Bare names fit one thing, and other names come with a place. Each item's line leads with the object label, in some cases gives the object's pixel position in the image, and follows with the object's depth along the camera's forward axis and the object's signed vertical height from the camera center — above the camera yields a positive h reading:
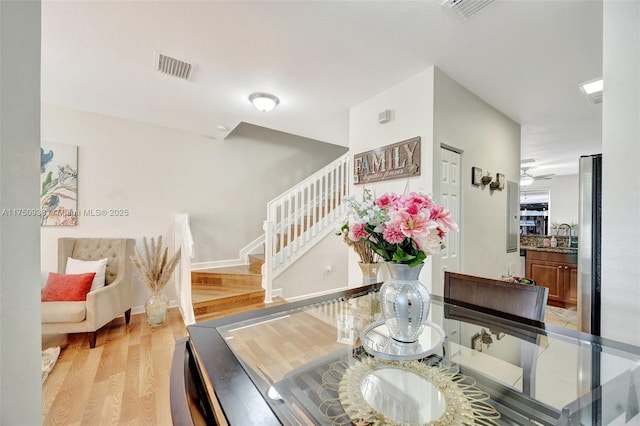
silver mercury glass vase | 0.93 -0.33
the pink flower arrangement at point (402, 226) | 0.85 -0.05
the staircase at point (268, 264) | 3.06 -0.75
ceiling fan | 5.20 +0.97
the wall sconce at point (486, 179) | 2.62 +0.38
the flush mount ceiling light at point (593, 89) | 2.33 +1.22
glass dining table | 0.64 -0.52
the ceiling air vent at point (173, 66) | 2.03 +1.24
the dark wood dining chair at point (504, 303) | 0.98 -0.48
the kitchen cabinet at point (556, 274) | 3.64 -0.91
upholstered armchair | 2.35 -0.88
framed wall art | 2.88 +0.32
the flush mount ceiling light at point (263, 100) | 2.59 +1.17
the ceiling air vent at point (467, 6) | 1.50 +1.27
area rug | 2.00 -1.28
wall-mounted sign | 2.24 +0.50
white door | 2.28 +0.16
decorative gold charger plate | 0.62 -0.52
